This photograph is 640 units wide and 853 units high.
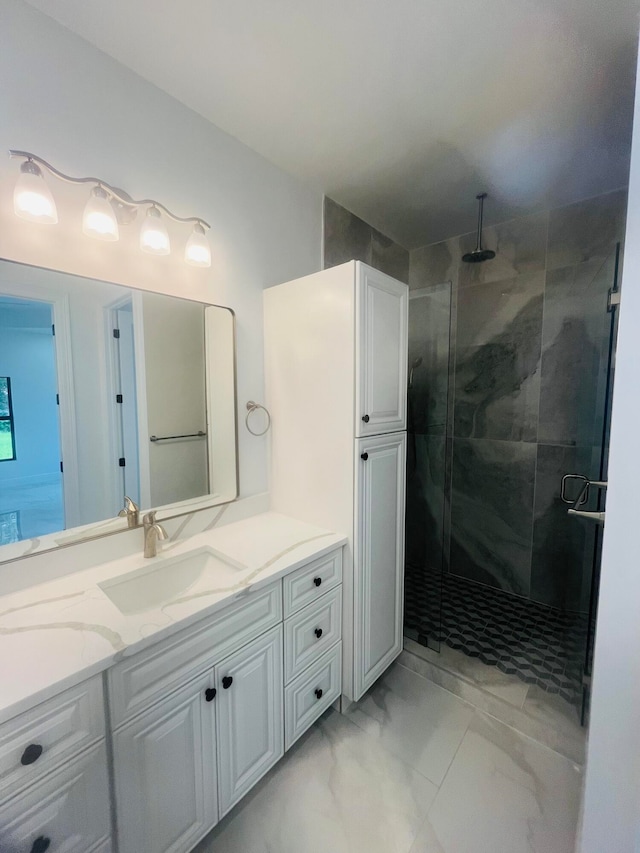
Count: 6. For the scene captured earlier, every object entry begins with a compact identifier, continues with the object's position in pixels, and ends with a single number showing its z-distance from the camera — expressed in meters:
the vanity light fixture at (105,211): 1.02
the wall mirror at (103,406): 1.11
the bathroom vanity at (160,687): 0.76
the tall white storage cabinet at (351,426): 1.48
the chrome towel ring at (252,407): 1.73
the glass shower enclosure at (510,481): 1.87
